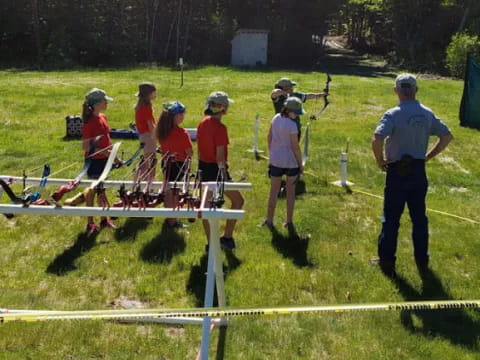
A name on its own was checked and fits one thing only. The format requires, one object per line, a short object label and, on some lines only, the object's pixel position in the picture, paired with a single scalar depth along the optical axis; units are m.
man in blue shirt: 5.18
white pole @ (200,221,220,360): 4.07
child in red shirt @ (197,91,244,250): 5.84
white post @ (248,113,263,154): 11.05
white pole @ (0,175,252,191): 4.77
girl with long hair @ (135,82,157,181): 6.94
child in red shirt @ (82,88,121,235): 6.36
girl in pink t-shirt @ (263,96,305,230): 6.54
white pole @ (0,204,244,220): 3.90
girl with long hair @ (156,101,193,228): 6.24
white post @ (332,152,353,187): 8.99
